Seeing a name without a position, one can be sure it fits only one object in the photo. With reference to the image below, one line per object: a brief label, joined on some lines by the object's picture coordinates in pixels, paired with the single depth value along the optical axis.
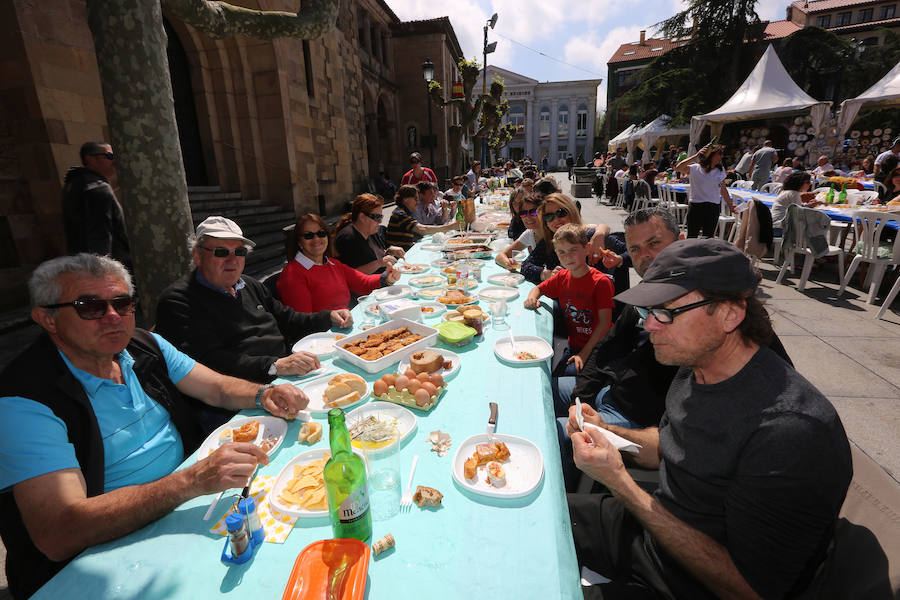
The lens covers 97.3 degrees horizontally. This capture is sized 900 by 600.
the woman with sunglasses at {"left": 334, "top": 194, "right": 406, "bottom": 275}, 5.15
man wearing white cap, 2.58
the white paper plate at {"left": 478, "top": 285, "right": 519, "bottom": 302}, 3.71
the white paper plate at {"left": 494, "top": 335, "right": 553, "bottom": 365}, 2.55
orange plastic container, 1.14
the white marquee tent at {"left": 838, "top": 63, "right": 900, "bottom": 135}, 13.68
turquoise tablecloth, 1.18
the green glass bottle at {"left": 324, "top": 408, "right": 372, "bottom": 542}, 1.27
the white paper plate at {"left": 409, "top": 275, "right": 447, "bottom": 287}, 4.25
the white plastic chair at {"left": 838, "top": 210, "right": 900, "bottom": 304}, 5.77
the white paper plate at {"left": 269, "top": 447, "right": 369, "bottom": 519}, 1.41
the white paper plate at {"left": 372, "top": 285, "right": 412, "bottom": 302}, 3.90
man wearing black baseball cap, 1.22
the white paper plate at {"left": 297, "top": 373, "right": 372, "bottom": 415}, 2.04
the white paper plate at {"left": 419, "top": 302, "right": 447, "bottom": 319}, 3.38
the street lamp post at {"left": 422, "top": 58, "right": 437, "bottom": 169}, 15.69
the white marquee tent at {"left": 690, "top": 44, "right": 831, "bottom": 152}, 15.32
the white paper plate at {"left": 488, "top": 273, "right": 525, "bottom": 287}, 4.23
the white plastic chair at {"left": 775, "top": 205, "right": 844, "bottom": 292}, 6.59
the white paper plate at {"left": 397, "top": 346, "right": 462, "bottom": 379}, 2.35
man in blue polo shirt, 1.35
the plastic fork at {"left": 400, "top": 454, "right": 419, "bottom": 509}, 1.48
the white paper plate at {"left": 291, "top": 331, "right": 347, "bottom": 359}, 2.77
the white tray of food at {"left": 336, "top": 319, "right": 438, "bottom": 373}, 2.41
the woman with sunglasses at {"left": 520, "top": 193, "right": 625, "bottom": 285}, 4.39
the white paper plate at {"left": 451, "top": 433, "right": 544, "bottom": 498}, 1.51
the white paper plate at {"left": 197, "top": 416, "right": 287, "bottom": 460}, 1.76
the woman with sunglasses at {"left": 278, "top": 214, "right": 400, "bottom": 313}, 3.75
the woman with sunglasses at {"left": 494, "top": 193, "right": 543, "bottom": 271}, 4.96
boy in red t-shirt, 3.46
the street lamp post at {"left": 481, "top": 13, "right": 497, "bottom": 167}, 23.33
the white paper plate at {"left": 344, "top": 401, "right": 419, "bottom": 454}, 1.88
